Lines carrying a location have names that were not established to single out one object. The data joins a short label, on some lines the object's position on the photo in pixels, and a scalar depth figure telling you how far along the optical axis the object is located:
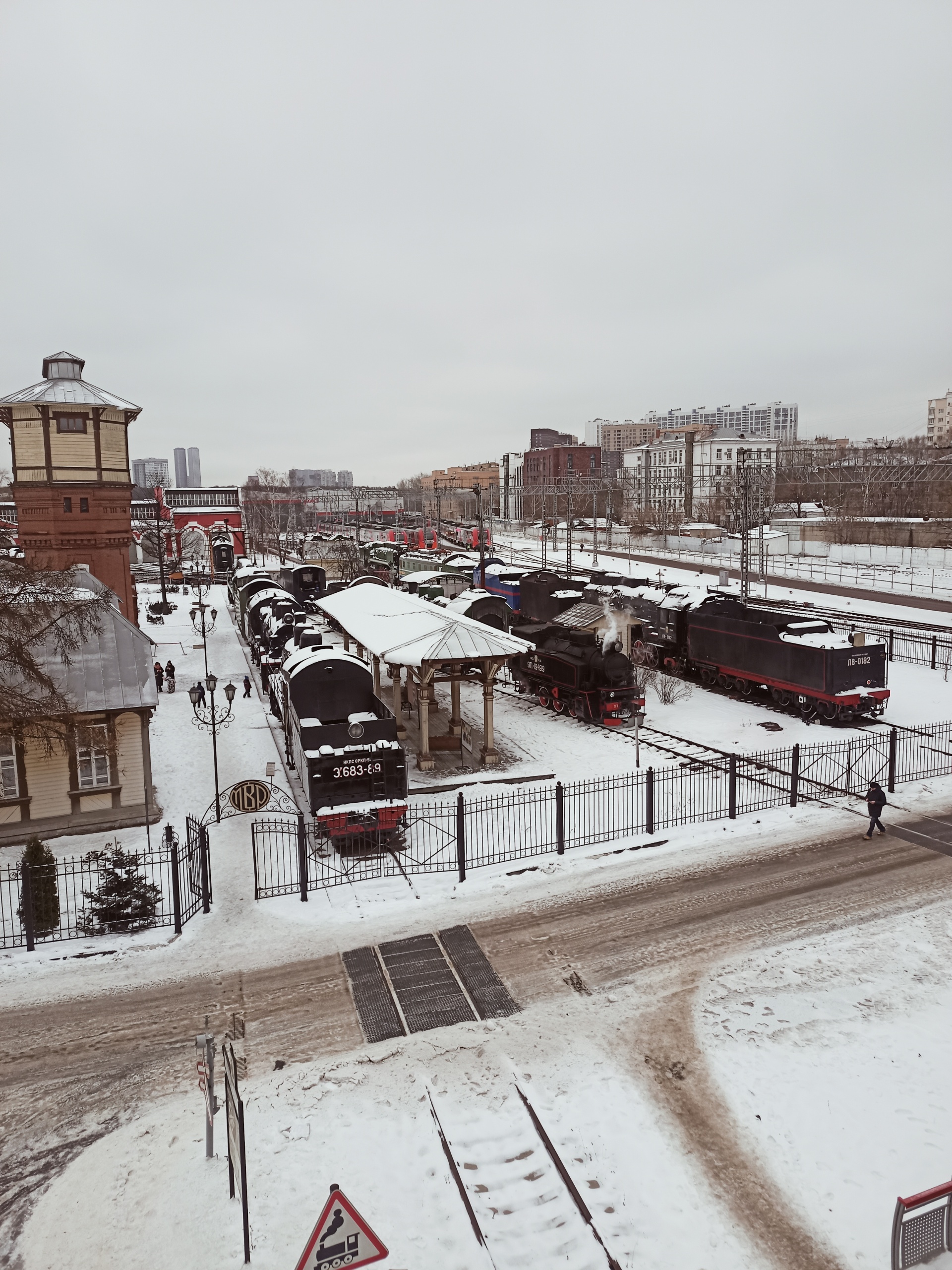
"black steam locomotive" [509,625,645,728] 22.88
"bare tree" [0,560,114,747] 12.96
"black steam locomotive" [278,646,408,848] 14.73
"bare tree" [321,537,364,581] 60.91
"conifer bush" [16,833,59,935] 11.79
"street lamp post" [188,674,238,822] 16.28
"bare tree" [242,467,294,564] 99.19
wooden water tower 30.09
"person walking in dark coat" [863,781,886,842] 14.53
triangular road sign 5.15
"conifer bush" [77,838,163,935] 12.04
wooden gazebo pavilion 18.53
